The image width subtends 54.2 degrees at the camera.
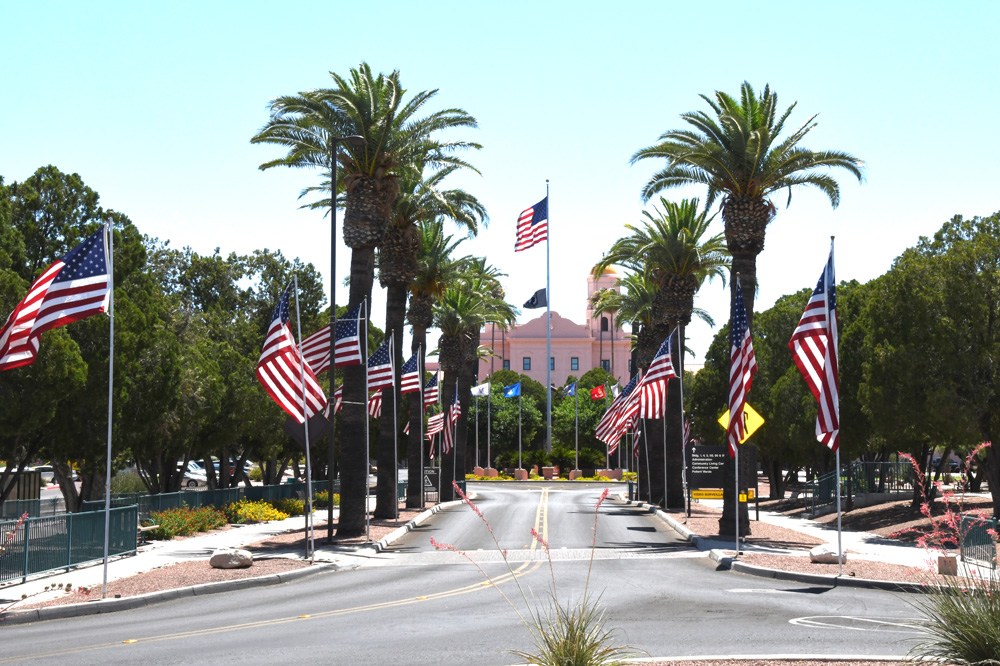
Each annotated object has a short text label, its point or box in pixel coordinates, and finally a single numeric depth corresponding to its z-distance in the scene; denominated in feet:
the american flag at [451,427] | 142.70
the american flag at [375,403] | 106.01
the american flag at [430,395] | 171.30
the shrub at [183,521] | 92.32
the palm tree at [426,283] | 132.57
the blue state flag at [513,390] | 245.78
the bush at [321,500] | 146.00
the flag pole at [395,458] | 107.80
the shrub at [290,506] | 133.06
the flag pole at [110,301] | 52.59
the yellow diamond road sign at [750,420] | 88.74
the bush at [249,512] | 115.44
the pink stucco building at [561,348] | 397.19
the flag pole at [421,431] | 127.50
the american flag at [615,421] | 125.59
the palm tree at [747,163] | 91.50
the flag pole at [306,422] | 69.82
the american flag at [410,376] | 104.58
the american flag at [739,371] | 74.23
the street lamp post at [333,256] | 79.20
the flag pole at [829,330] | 59.11
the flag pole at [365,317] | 88.17
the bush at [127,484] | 145.80
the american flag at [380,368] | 92.32
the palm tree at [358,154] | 89.71
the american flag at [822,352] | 59.77
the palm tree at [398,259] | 109.50
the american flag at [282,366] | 68.49
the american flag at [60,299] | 49.42
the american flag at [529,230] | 175.63
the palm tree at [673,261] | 125.39
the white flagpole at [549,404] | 223.92
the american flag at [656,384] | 99.09
